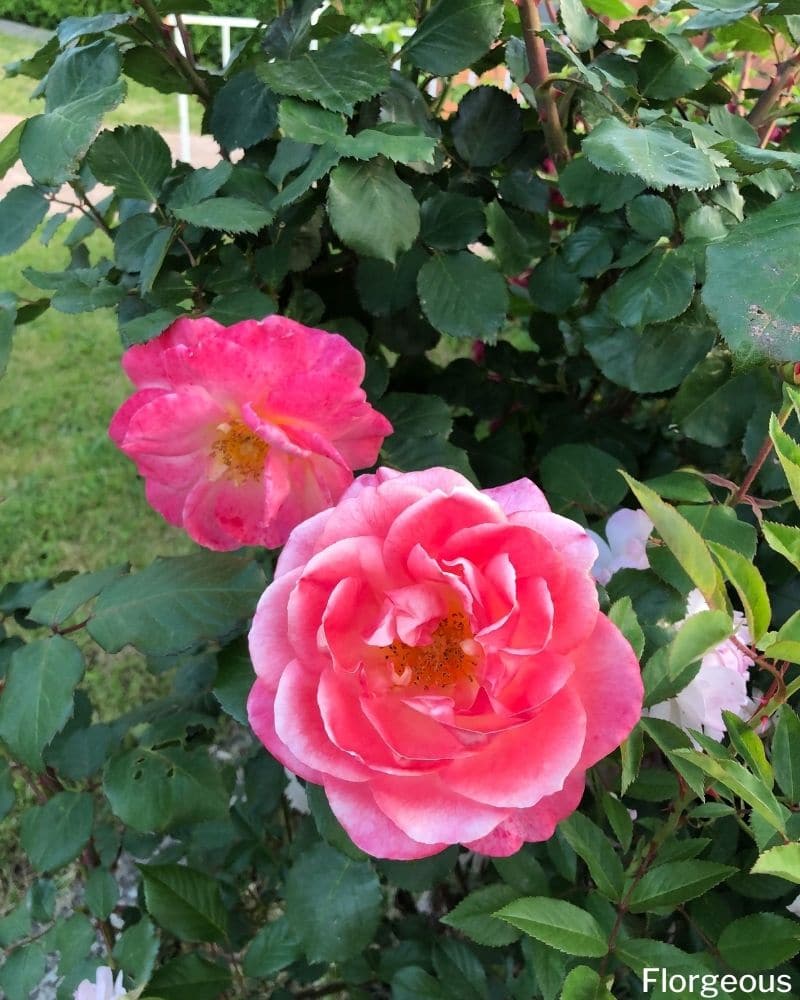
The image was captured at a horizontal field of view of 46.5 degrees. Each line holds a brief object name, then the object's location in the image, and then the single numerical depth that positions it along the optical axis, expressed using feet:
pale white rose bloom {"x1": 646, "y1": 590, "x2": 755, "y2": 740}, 0.79
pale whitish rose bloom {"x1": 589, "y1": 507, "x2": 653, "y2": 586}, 0.91
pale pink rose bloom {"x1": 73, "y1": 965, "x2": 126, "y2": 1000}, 0.86
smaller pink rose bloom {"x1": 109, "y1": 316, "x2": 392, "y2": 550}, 0.75
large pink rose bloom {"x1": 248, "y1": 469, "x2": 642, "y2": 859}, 0.61
